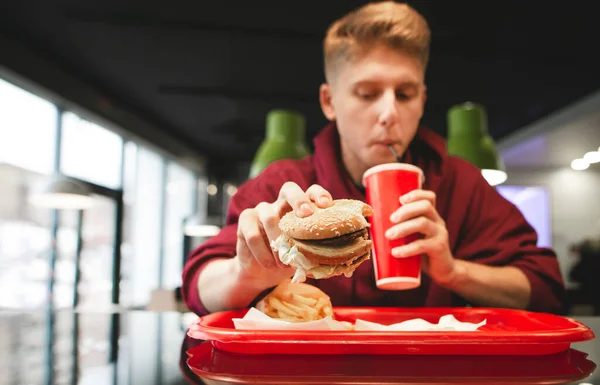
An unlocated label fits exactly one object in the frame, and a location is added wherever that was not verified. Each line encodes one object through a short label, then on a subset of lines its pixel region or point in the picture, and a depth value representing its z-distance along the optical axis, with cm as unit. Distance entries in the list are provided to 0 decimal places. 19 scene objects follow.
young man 116
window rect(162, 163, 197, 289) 1033
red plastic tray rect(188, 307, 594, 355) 71
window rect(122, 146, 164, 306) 854
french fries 102
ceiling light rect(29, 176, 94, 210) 445
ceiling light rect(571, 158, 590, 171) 911
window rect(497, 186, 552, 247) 927
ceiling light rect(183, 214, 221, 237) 669
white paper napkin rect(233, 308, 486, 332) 83
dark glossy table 64
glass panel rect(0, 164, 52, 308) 545
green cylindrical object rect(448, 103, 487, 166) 369
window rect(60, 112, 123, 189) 671
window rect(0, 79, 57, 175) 536
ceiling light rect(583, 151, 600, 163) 861
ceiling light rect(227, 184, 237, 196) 1144
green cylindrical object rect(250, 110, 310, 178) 355
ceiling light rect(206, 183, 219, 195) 1171
